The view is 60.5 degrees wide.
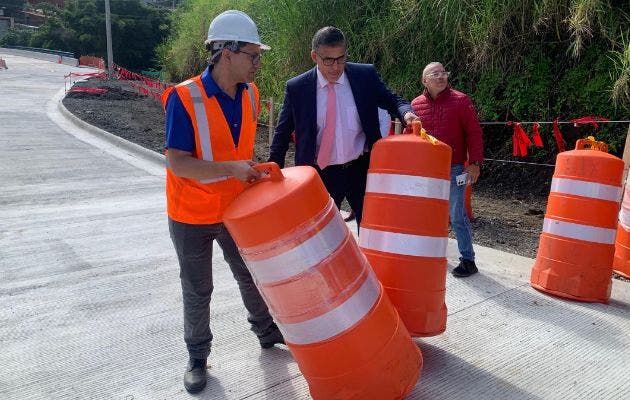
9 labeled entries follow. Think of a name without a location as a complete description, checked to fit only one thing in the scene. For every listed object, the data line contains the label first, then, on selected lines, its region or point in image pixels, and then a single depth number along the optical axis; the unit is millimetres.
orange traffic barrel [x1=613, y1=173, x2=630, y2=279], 4594
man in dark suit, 3455
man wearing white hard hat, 2578
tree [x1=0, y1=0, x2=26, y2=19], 74188
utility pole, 29911
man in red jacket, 4445
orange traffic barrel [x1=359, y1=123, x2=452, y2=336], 2918
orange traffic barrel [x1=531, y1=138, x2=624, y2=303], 4012
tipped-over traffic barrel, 2295
